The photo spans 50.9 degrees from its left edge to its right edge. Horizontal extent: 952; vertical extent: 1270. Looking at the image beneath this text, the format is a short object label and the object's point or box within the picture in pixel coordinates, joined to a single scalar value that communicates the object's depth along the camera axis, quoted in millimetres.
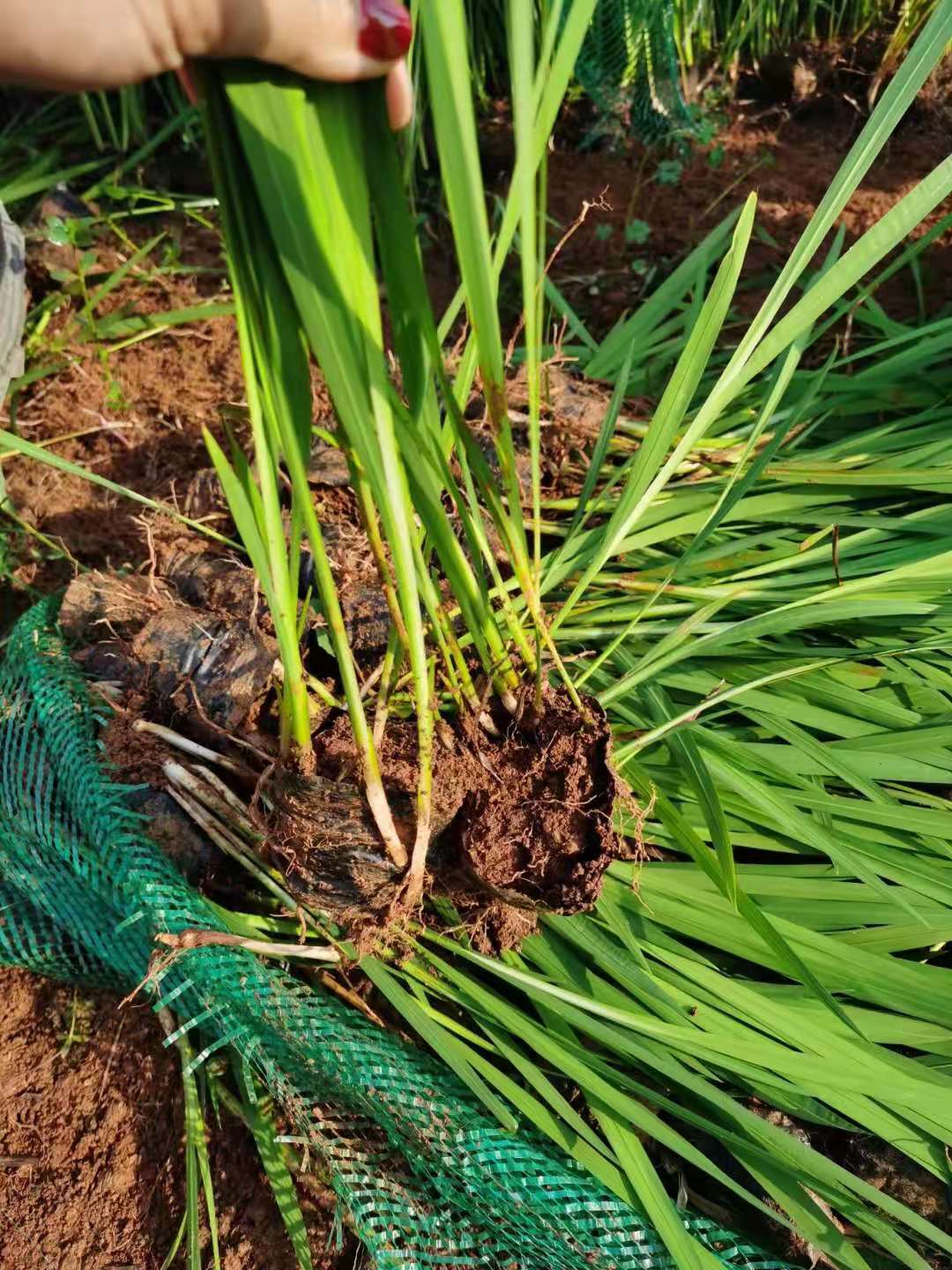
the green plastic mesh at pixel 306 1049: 339
